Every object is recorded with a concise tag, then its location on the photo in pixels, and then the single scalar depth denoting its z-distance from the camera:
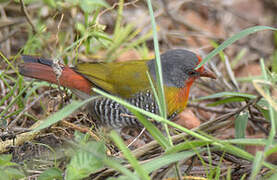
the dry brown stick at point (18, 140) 4.32
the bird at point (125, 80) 5.66
